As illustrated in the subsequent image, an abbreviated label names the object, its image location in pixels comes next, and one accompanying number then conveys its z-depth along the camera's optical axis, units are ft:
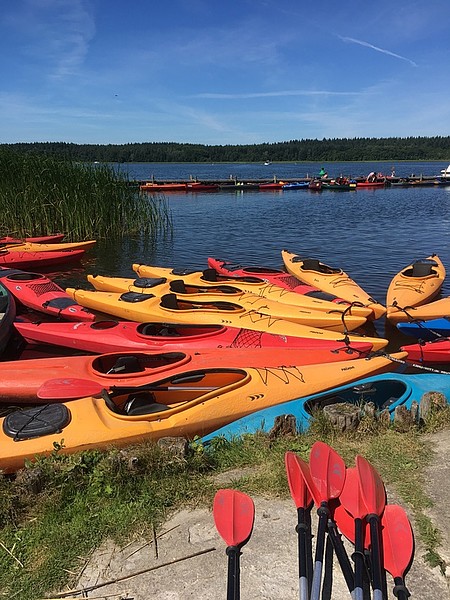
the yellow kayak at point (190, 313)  23.52
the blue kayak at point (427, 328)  25.45
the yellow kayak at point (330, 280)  28.68
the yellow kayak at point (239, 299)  25.89
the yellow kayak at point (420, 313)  27.14
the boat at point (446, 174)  134.00
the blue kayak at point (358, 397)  15.11
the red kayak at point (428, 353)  22.77
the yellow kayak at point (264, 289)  27.20
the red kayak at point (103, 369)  17.43
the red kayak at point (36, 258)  40.73
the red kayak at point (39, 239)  43.68
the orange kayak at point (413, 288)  27.63
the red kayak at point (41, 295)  27.96
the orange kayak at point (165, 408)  13.48
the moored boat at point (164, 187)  119.75
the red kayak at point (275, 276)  29.81
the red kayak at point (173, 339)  21.45
